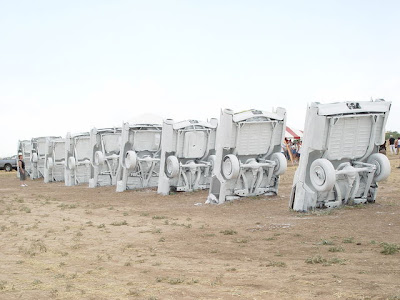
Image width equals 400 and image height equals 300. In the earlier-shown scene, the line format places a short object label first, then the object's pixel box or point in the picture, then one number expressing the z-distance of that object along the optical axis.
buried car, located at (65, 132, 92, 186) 32.22
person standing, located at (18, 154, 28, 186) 33.94
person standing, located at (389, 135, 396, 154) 47.47
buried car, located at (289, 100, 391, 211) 13.73
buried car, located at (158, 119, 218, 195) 21.67
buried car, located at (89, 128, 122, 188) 27.92
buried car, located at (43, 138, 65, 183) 36.69
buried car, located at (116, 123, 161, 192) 24.44
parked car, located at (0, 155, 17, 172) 59.94
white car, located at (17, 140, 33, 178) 44.78
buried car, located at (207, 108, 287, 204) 17.72
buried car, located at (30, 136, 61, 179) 39.91
